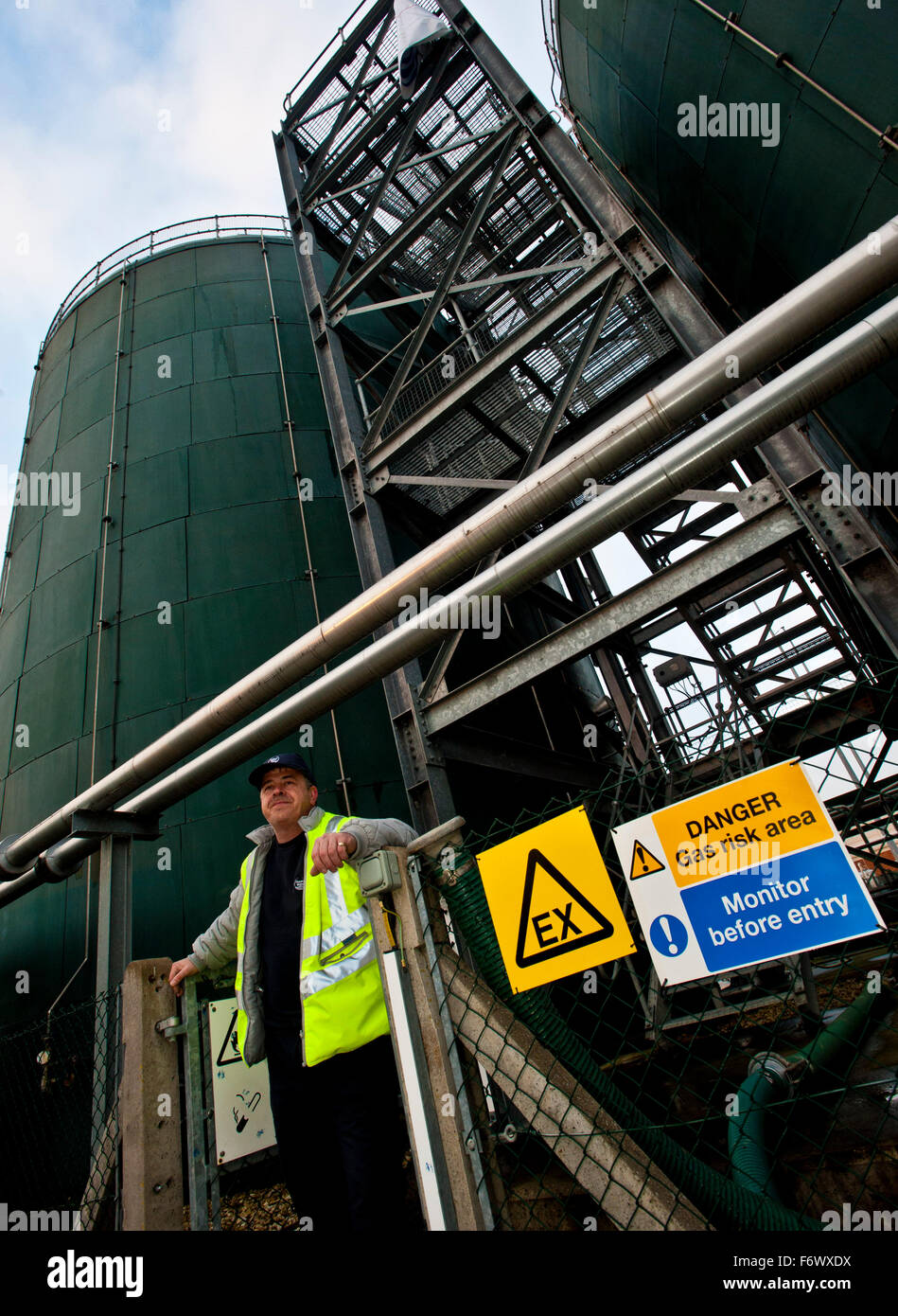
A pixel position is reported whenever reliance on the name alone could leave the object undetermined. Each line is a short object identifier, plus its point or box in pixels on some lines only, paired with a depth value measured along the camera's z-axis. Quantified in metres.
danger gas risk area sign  1.72
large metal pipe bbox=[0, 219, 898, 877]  1.66
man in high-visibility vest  2.36
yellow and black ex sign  1.95
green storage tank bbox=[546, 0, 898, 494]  4.75
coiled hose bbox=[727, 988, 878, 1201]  2.91
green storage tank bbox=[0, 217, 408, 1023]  7.08
